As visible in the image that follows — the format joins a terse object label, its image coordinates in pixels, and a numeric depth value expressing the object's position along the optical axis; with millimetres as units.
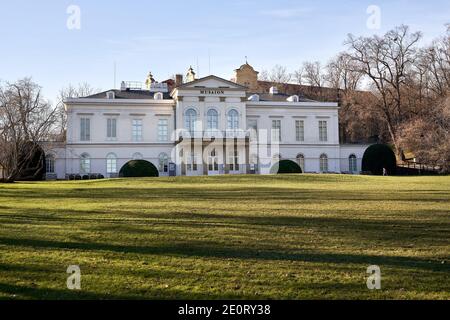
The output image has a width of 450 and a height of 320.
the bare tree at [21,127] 35156
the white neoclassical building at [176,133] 46406
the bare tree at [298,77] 72125
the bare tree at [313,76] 69375
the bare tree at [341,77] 60156
